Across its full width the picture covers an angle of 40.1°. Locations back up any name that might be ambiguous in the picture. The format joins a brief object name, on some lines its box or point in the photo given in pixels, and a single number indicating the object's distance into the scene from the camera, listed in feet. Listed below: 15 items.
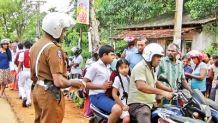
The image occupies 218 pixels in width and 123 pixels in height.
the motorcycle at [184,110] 10.69
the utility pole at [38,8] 93.98
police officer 10.18
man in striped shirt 16.07
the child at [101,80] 13.78
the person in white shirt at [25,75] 25.45
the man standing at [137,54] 18.79
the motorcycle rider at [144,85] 11.96
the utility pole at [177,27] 32.94
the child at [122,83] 13.65
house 47.55
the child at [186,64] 24.31
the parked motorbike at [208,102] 10.86
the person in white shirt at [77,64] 30.19
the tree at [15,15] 87.25
